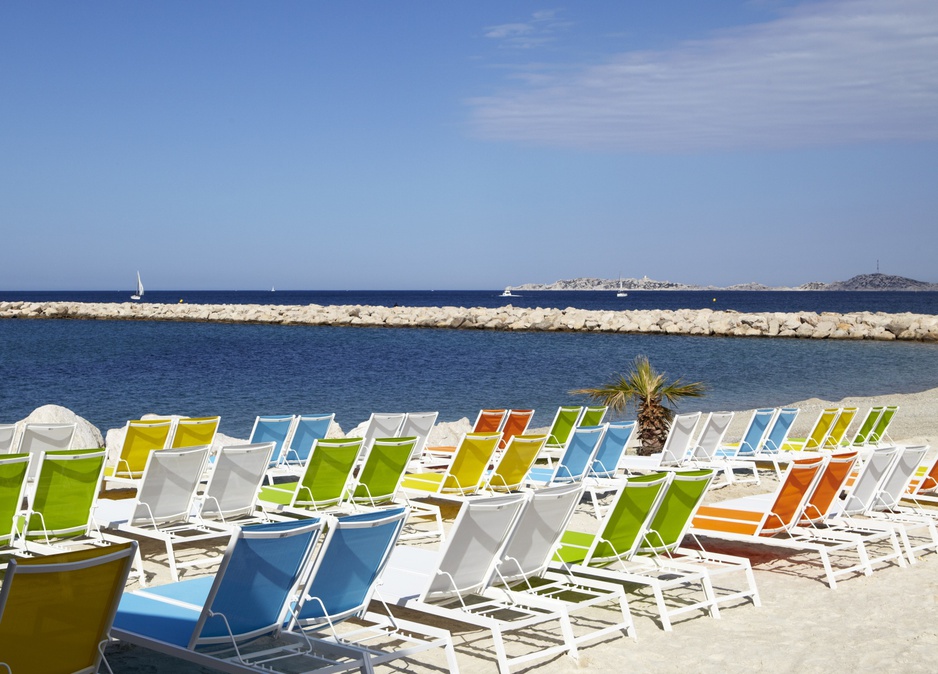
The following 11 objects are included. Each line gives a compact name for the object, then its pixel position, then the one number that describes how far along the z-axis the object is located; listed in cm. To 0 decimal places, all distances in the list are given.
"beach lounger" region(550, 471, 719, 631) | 556
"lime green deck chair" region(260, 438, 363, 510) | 726
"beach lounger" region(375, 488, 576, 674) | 476
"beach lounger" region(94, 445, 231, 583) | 649
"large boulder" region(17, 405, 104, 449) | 1230
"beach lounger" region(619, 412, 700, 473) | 1027
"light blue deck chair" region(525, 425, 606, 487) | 903
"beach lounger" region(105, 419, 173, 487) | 848
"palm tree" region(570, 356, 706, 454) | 1238
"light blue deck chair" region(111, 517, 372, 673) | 399
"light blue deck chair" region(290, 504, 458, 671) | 430
